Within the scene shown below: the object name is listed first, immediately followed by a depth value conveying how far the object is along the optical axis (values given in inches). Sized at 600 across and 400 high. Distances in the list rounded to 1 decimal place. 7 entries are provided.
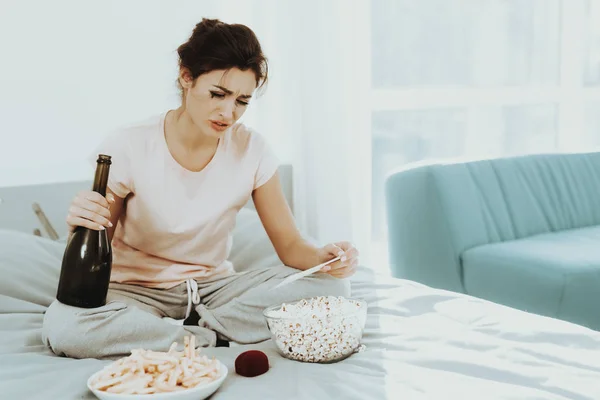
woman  66.4
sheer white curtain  120.0
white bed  48.8
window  144.4
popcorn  54.9
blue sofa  92.7
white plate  45.4
